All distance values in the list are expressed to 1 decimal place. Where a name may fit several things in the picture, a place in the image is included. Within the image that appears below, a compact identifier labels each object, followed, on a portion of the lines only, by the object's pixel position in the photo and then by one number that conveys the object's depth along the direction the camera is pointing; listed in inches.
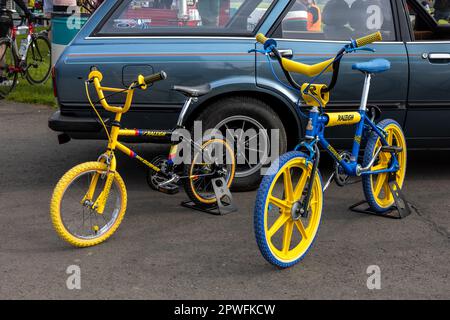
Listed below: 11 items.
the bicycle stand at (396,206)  201.3
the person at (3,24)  381.7
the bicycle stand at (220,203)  204.4
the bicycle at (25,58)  384.5
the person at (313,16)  217.9
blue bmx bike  157.4
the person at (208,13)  216.1
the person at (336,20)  219.0
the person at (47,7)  529.0
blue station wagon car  211.3
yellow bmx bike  171.0
